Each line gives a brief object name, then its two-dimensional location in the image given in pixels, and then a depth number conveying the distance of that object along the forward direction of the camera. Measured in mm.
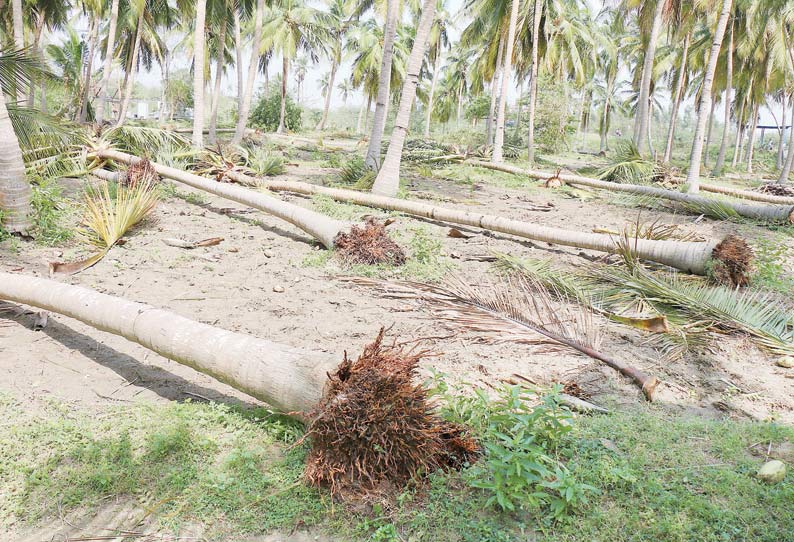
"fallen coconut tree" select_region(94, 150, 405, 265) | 6199
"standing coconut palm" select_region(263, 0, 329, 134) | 27531
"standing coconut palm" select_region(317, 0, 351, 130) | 29172
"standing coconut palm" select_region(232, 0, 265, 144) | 17500
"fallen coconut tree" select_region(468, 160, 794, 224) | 8617
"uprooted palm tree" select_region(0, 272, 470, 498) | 2504
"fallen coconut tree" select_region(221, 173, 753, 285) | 5426
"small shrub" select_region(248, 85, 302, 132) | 32125
